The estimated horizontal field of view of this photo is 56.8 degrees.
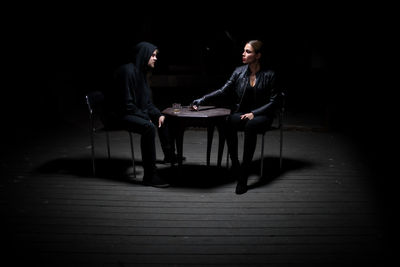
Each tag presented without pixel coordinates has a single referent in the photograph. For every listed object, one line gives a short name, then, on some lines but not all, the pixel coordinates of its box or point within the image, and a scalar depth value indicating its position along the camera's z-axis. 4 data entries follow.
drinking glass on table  3.87
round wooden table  3.49
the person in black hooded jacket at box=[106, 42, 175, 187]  3.58
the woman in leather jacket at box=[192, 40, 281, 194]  3.49
